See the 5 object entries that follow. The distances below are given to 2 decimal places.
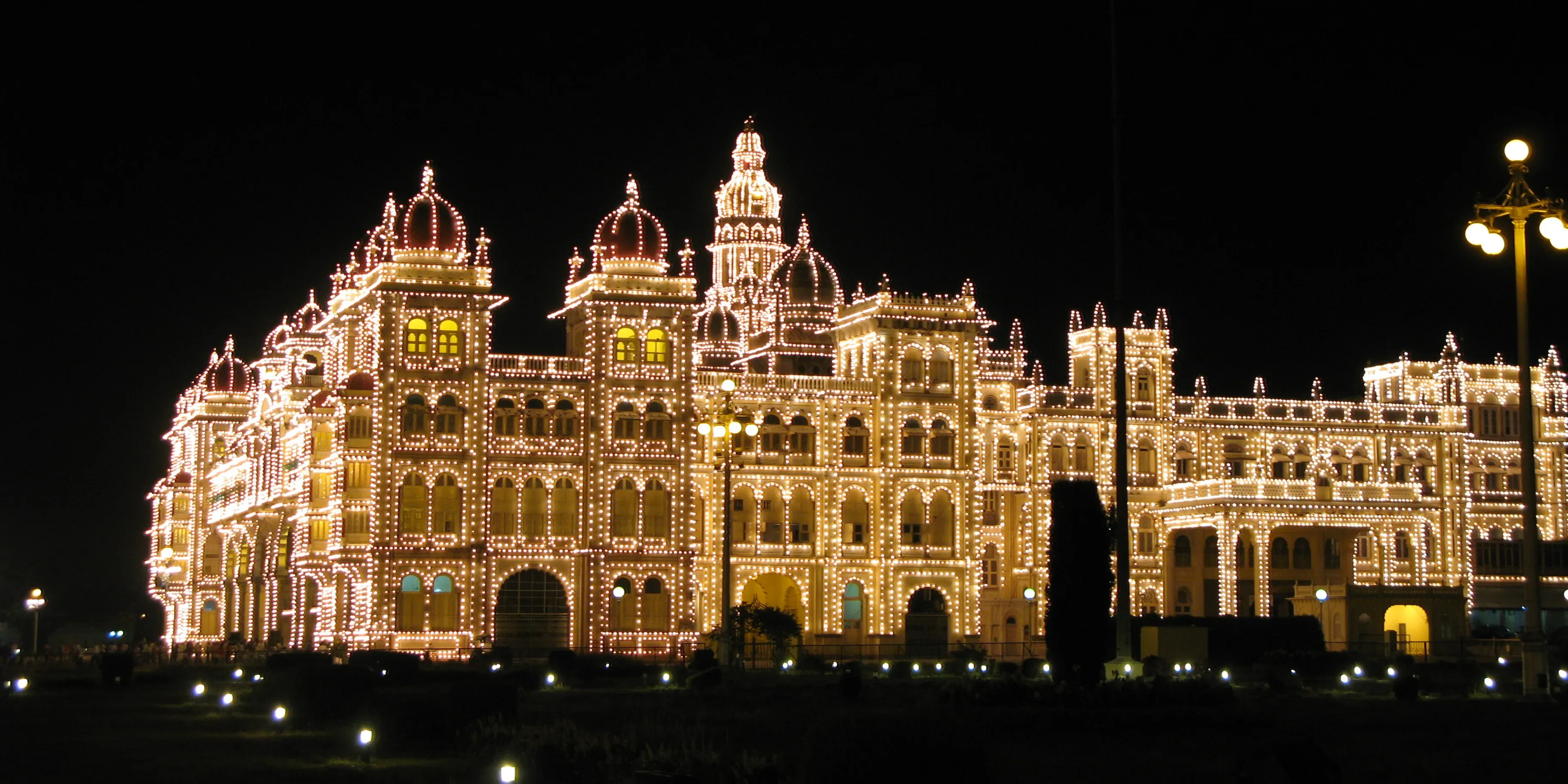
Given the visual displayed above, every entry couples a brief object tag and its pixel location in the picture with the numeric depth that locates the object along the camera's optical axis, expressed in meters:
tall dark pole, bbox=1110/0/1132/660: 43.53
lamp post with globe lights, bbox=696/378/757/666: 53.09
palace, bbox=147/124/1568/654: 80.94
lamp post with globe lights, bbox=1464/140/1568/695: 36.94
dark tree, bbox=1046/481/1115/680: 45.06
